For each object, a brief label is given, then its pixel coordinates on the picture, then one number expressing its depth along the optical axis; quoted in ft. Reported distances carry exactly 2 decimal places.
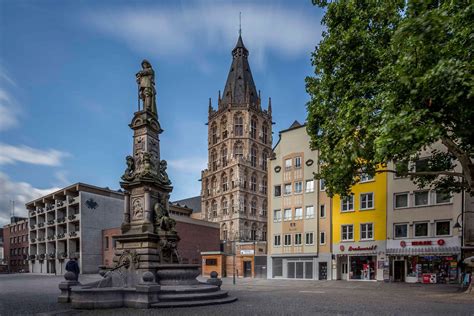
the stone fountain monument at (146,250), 44.37
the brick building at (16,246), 265.83
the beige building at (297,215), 125.90
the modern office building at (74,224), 184.65
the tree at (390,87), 38.40
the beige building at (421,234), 100.01
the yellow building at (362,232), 113.09
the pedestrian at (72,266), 63.23
